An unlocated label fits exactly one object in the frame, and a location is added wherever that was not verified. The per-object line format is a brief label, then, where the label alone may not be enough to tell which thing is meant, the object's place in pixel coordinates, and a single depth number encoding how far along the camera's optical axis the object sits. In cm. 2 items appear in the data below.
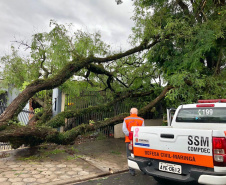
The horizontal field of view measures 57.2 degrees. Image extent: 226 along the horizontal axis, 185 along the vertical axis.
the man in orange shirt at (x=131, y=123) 509
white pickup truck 297
